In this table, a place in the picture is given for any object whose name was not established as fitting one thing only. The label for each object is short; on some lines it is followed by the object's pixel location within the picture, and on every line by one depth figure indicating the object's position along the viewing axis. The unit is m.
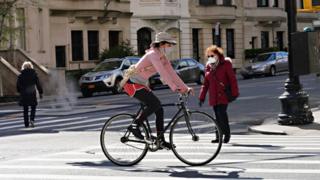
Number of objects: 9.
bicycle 10.26
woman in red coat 12.66
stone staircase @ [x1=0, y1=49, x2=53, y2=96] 33.69
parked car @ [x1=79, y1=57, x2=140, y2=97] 33.59
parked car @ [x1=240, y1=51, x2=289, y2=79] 46.06
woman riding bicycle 10.28
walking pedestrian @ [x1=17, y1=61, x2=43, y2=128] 19.04
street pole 15.65
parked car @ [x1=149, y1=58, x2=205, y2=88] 38.28
